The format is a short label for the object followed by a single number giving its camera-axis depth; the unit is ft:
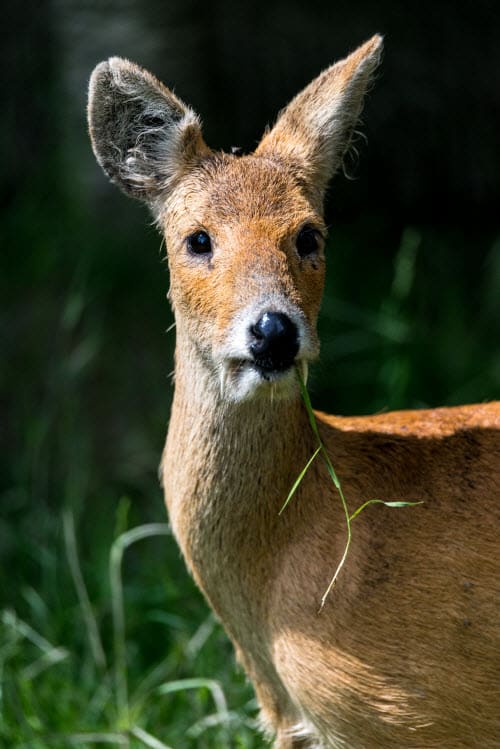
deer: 25.76
